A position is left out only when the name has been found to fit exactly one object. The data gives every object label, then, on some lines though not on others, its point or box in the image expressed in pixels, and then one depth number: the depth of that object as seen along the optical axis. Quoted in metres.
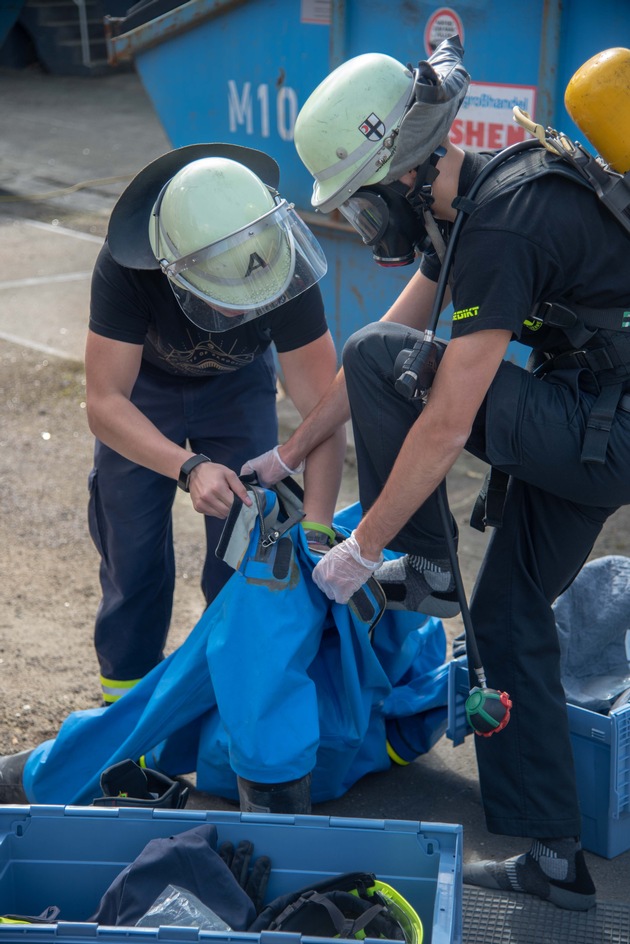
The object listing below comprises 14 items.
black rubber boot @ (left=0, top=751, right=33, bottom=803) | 5.32
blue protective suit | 4.70
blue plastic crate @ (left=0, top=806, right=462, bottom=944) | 3.94
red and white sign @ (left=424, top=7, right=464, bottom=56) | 8.46
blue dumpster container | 8.08
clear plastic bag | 3.68
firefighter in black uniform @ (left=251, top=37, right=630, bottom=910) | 4.19
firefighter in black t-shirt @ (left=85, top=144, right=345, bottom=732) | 4.76
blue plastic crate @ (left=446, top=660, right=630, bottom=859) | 4.84
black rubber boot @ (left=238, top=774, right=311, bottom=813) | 4.75
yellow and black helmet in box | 3.70
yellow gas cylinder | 4.29
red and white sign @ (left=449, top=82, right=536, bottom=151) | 8.32
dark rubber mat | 4.62
